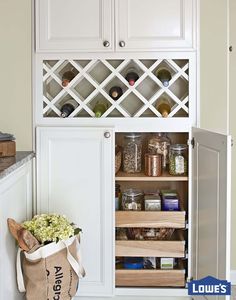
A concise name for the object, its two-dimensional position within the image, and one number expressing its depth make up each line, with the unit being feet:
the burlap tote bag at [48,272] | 7.46
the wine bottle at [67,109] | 9.04
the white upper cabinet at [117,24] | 8.76
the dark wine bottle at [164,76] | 9.00
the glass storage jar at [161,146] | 9.45
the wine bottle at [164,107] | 8.96
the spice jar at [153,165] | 9.04
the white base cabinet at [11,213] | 6.89
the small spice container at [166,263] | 9.15
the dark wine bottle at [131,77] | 8.98
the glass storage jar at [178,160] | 9.07
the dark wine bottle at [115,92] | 9.06
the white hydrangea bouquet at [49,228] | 7.61
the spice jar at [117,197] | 9.36
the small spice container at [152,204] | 9.13
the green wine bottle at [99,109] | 8.98
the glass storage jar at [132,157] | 9.34
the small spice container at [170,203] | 9.06
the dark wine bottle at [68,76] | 9.12
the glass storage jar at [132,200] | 9.25
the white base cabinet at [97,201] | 8.80
